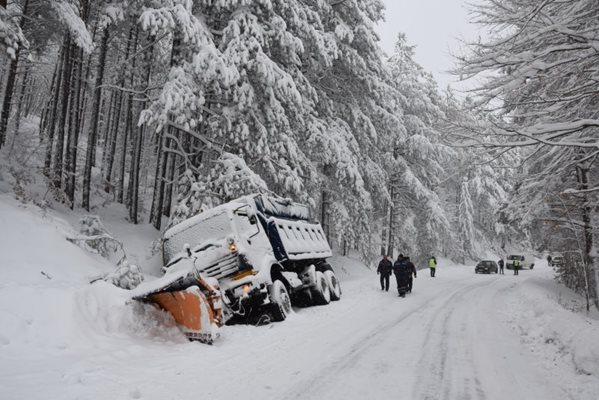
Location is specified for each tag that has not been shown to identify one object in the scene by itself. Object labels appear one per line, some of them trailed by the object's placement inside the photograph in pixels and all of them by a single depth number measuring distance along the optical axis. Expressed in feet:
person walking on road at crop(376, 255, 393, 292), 55.14
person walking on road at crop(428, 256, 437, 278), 87.35
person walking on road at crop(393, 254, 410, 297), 51.16
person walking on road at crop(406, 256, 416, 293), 52.49
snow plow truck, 24.39
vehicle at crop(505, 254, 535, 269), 125.01
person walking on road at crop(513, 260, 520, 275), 111.90
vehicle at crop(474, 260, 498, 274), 109.50
